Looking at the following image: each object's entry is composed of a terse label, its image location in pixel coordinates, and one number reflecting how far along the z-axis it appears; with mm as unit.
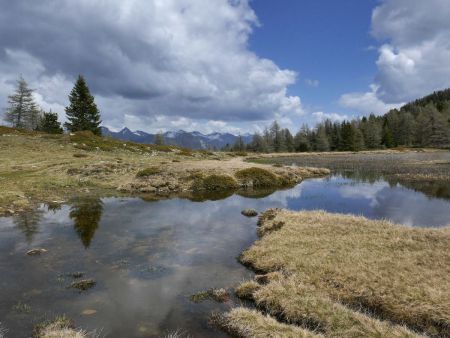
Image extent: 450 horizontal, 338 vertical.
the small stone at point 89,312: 10875
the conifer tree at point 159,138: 182688
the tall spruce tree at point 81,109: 91625
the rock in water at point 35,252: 16400
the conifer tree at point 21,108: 106312
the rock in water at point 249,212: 25547
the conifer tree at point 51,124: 106000
